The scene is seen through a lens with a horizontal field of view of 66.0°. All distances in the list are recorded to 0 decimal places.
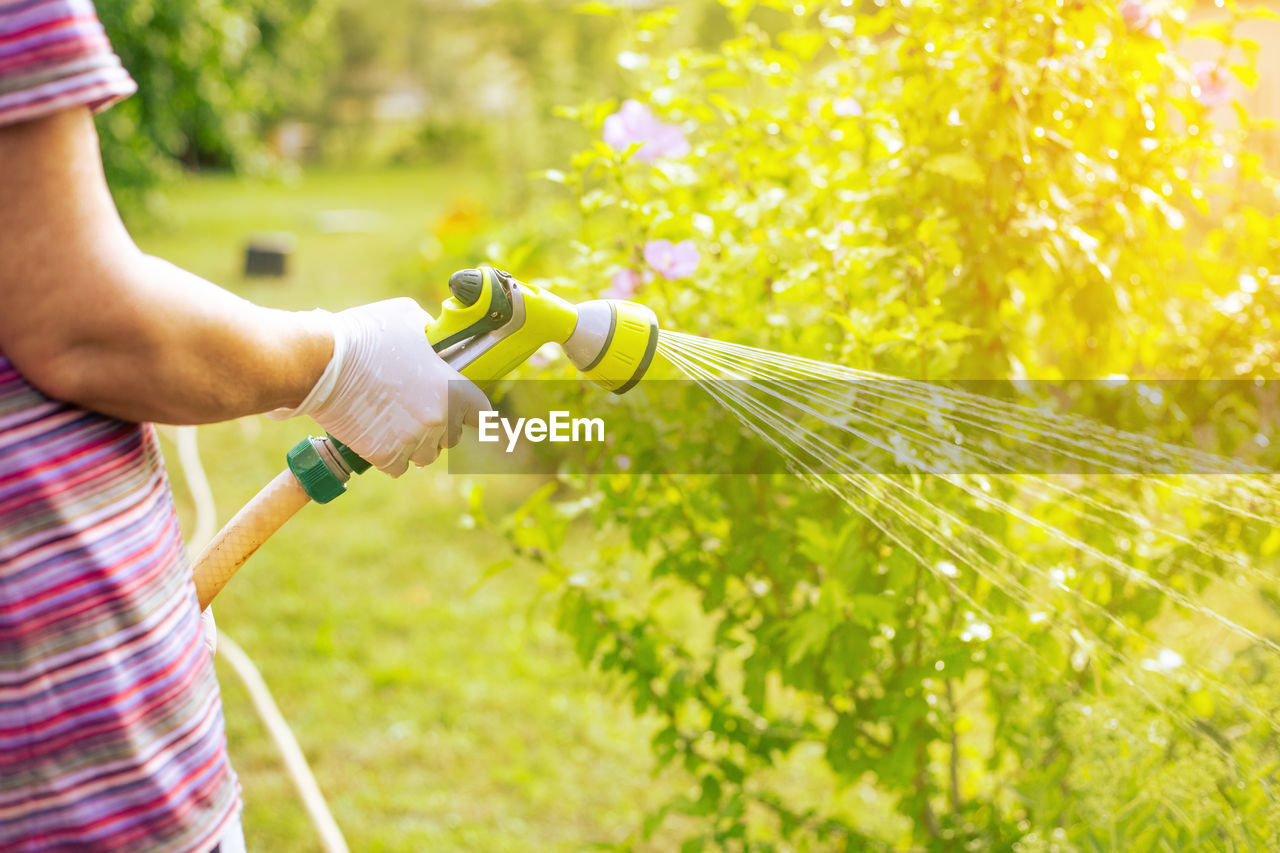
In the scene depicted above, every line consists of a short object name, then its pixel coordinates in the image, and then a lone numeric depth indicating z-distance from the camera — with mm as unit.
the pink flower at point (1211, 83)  1879
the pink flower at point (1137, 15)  1663
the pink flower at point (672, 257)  1820
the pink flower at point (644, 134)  1928
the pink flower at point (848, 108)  1890
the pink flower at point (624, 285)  1895
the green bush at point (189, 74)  7148
